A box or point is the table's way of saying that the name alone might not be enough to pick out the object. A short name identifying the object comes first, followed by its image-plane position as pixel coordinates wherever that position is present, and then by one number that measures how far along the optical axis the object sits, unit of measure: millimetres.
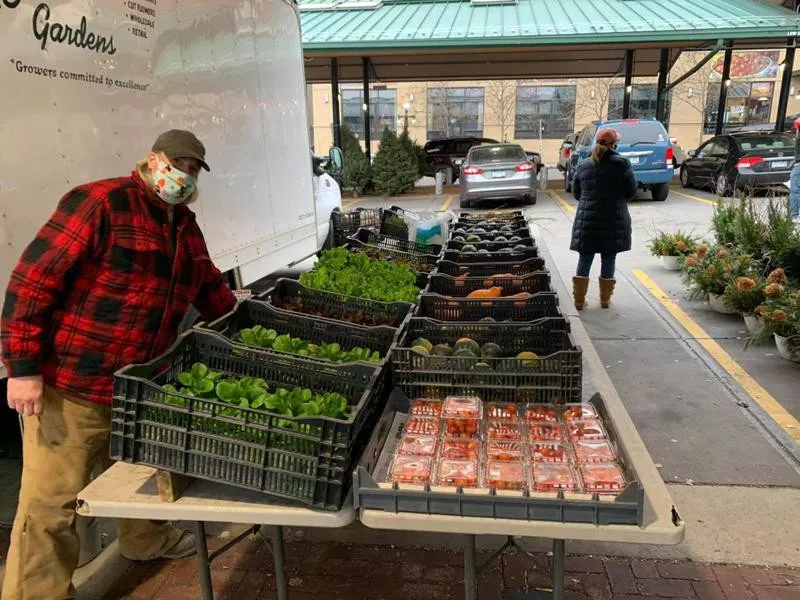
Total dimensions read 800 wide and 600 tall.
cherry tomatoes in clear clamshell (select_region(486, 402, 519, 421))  2434
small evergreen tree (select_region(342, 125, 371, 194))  19844
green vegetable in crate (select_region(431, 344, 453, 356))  2773
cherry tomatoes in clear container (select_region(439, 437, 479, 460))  2164
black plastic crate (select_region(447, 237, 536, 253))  5211
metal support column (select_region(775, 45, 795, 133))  17250
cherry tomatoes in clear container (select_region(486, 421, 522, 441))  2301
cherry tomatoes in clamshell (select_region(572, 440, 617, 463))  2104
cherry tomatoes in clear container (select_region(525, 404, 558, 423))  2400
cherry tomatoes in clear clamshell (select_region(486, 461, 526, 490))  1968
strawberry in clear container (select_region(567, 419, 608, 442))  2260
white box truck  2697
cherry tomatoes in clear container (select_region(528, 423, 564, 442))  2277
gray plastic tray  1834
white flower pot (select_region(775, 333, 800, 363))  5418
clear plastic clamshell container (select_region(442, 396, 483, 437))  2344
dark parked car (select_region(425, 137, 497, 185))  23391
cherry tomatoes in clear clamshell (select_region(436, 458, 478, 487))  1987
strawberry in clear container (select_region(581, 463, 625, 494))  1918
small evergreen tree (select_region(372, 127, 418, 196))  19497
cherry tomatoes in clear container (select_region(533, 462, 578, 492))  1948
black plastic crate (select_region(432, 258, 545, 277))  4320
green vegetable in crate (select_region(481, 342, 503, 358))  2760
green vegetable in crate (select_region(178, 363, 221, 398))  2182
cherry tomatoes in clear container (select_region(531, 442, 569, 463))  2139
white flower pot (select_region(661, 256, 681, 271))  8836
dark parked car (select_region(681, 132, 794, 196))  14508
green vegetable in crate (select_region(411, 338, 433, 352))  2791
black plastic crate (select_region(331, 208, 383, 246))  7232
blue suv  15000
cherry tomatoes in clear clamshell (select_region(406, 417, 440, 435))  2348
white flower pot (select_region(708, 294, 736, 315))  6853
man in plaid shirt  2301
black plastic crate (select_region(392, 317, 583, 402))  2471
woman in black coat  6602
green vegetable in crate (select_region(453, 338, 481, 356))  2777
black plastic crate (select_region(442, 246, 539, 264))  4680
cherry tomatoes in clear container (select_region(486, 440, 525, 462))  2156
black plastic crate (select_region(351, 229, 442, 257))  5367
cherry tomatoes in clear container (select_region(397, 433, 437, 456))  2192
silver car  15625
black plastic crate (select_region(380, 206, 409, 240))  6129
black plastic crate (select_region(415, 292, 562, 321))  3318
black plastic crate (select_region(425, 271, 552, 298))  3936
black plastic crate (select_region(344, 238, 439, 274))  4871
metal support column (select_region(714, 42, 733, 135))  19391
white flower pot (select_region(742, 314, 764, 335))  5978
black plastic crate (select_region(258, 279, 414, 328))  3314
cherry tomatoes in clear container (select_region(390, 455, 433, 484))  2020
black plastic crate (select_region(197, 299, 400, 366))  2887
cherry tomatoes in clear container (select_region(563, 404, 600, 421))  2391
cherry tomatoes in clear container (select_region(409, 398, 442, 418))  2477
